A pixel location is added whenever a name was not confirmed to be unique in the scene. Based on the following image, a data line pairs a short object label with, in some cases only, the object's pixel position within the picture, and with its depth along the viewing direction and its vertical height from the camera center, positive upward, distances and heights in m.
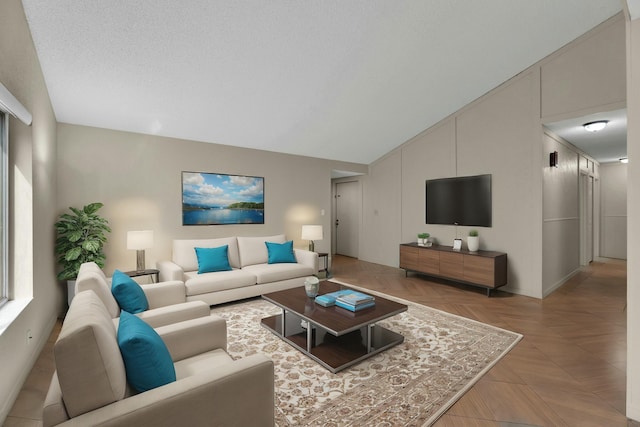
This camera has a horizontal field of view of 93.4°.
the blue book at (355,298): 2.72 -0.81
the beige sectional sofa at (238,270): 3.78 -0.83
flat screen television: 4.90 +0.18
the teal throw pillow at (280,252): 4.76 -0.65
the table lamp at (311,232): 5.43 -0.37
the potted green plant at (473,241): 4.78 -0.48
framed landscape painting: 4.65 +0.23
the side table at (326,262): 5.58 -0.96
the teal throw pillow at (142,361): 1.27 -0.64
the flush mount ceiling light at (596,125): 4.09 +1.17
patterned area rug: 1.89 -1.26
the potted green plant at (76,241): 3.45 -0.32
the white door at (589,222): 6.49 -0.26
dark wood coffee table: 2.44 -1.19
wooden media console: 4.37 -0.85
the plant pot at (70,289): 3.49 -0.87
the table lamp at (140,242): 3.78 -0.37
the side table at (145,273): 3.71 -0.75
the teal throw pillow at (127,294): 2.32 -0.63
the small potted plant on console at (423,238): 5.43 -0.49
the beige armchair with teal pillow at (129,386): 1.05 -0.70
